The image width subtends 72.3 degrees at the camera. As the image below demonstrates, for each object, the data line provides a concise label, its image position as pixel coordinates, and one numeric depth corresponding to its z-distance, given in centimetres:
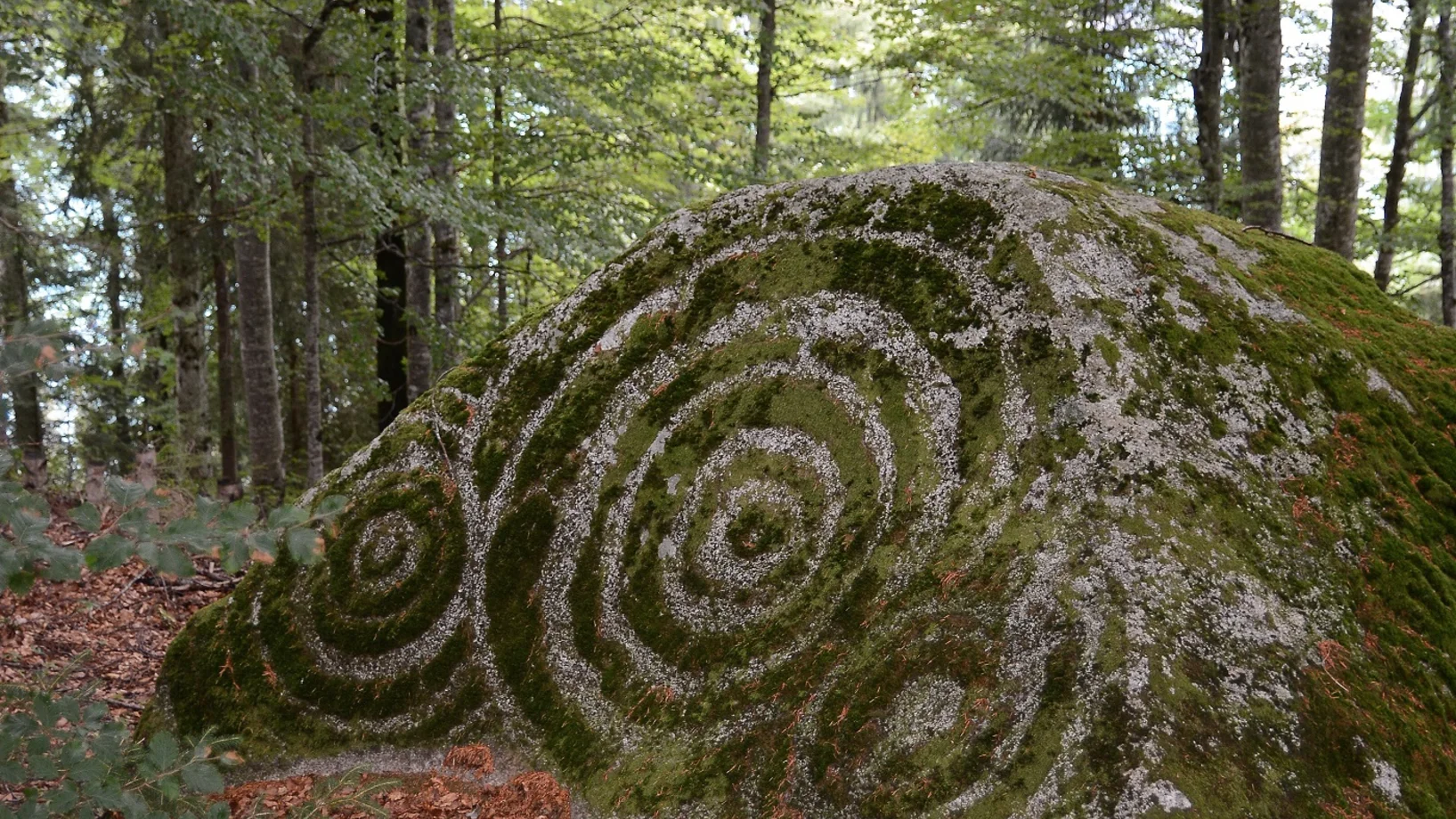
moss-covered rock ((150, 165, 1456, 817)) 234
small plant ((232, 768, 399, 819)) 303
